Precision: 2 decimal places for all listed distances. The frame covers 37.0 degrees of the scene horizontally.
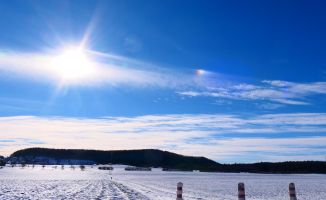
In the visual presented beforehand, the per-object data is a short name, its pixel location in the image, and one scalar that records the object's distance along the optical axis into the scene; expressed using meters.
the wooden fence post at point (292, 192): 15.73
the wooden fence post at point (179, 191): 18.22
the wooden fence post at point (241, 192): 14.54
